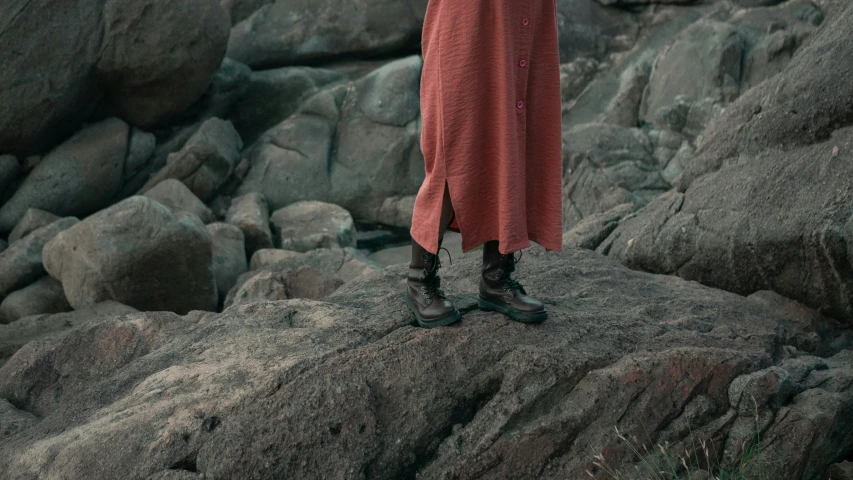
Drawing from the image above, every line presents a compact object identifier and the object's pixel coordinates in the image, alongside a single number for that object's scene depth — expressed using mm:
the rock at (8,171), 11836
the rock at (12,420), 3836
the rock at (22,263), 10328
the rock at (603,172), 10430
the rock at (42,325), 8055
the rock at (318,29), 15266
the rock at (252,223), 12086
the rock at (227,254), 10734
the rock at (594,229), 6570
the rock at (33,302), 9984
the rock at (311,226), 12297
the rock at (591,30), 14500
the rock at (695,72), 12430
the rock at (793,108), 5371
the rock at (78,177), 11953
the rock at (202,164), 12883
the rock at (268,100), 14773
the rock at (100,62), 11281
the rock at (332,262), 9836
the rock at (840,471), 3930
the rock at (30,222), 11359
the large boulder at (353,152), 13812
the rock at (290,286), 7516
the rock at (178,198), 12125
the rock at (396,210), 13750
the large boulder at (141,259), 8875
